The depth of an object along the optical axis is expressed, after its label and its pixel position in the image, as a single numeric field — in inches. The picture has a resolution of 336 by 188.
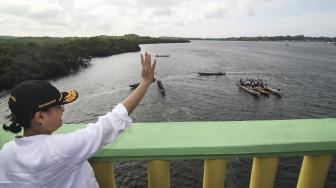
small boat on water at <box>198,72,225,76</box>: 2642.7
